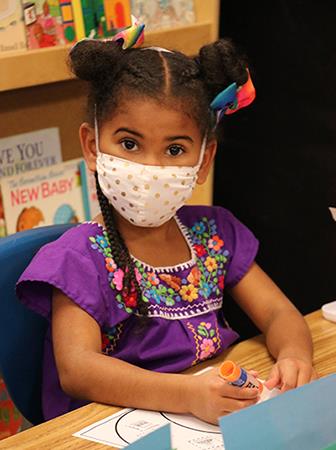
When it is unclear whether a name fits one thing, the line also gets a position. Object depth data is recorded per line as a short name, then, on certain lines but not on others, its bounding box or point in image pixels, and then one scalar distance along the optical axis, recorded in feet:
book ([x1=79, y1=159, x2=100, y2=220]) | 7.66
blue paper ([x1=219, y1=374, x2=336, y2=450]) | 3.20
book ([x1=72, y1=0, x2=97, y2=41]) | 6.86
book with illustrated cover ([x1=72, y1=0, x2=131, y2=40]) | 6.89
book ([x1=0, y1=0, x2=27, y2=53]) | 6.47
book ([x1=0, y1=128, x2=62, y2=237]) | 7.07
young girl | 4.61
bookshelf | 6.58
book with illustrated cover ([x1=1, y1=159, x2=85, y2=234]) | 7.19
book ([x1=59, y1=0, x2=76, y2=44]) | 6.78
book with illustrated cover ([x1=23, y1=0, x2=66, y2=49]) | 6.61
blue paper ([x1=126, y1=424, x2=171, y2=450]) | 3.05
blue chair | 5.06
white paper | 3.92
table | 3.95
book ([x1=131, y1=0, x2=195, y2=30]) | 7.31
